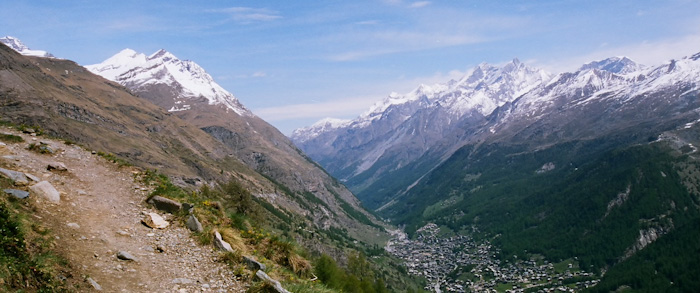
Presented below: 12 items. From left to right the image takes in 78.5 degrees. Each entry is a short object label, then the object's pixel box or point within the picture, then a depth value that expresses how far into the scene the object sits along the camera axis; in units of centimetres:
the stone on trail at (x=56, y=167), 2824
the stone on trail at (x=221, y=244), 2229
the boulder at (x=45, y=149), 3166
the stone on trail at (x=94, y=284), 1644
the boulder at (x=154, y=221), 2389
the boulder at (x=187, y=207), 2602
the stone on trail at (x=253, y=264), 2100
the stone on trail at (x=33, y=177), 2437
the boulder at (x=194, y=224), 2414
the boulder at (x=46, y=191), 2245
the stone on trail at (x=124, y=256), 1946
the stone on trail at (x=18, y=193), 2069
